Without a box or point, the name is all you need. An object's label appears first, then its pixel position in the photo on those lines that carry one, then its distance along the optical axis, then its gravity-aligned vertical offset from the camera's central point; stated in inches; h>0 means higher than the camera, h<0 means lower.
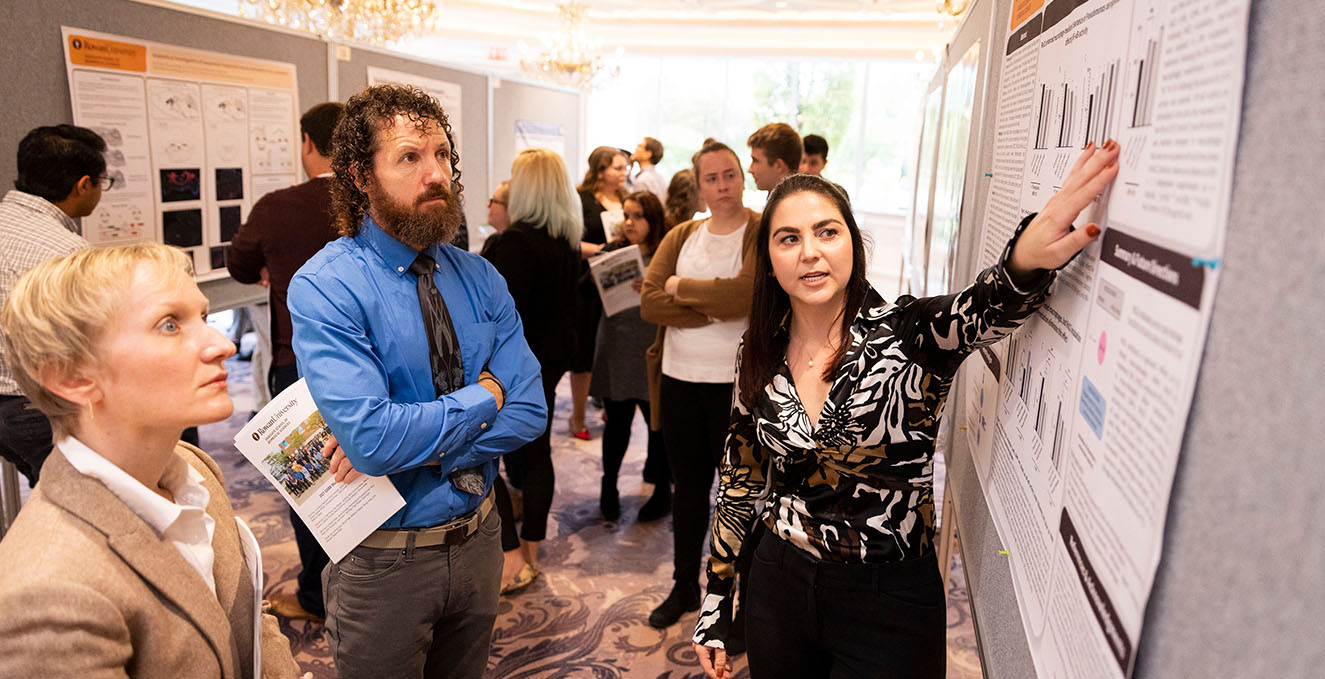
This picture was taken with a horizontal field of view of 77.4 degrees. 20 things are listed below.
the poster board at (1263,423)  18.0 -5.2
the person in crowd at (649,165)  260.1 +3.7
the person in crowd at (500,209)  153.0 -7.2
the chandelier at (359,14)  261.6 +48.7
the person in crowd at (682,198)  152.3 -3.6
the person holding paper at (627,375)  148.9 -36.5
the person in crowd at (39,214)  90.8 -6.9
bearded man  62.1 -16.4
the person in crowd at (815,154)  199.5 +7.0
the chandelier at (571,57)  374.6 +52.6
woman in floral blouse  55.3 -19.1
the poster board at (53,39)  102.9 +15.4
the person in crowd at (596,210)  167.0 -7.3
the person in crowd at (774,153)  126.7 +4.4
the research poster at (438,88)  167.6 +17.4
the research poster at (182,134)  113.7 +3.7
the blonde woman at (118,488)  37.2 -17.1
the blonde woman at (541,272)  118.6 -14.3
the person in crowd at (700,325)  109.5 -19.4
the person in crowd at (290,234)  105.3 -9.0
